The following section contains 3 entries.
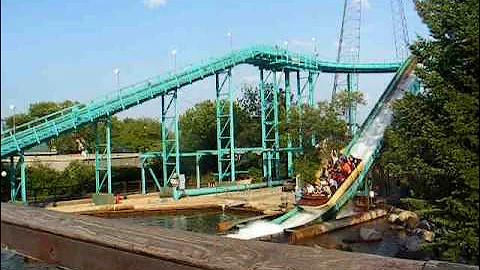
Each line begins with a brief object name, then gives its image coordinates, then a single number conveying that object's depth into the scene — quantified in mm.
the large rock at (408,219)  10867
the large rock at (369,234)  10062
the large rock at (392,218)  12055
